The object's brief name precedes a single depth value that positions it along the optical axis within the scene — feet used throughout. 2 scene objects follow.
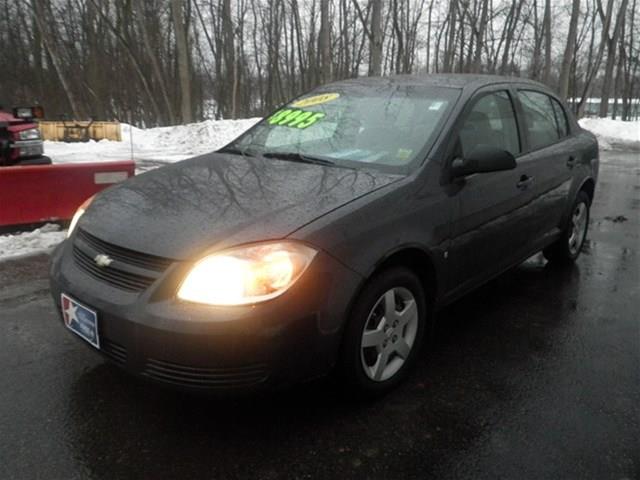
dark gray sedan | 7.30
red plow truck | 18.48
